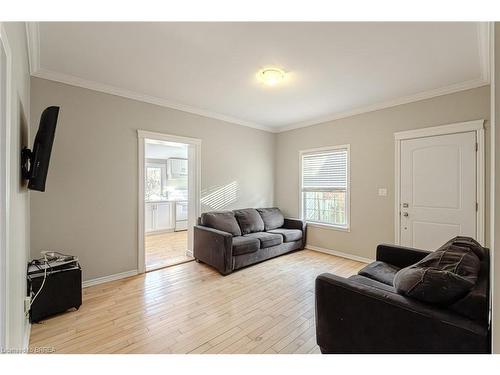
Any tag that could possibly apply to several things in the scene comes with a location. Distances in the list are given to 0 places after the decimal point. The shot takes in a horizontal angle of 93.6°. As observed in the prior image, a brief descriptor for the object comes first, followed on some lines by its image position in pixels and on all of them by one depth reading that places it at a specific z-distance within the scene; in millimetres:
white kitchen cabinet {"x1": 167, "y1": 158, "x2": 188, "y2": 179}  7035
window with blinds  4266
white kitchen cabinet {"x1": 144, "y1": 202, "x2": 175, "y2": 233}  6172
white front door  2994
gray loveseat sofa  3357
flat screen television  1771
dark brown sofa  1170
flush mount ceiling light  2574
